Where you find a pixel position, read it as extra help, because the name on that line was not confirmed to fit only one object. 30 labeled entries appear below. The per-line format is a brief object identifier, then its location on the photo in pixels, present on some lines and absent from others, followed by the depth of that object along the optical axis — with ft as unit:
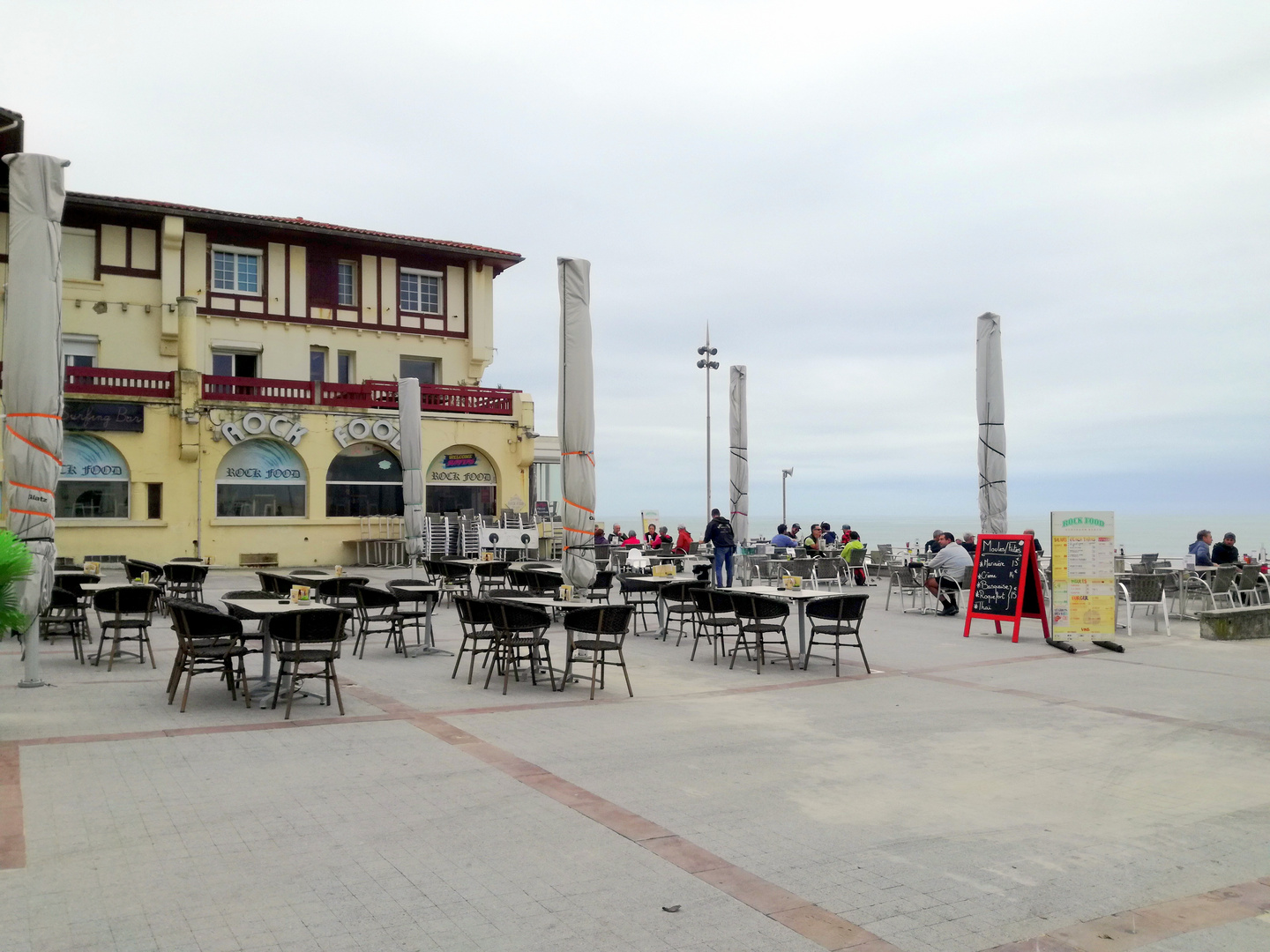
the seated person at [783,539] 69.57
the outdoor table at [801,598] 35.22
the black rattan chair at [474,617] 30.50
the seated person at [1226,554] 54.65
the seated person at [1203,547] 56.34
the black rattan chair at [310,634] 26.22
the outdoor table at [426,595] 36.91
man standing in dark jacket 58.03
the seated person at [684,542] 74.64
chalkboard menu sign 42.16
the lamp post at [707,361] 112.16
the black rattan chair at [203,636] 26.32
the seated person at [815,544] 71.56
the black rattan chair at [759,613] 33.99
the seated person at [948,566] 51.52
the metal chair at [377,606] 37.09
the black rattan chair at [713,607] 36.78
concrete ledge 42.11
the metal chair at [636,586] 43.98
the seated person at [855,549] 67.67
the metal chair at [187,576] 44.34
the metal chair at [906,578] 52.71
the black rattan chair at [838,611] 33.32
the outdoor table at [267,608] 27.32
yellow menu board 40.16
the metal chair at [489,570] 50.42
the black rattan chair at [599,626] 29.78
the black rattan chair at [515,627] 29.78
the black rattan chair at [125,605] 32.94
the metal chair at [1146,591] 45.29
